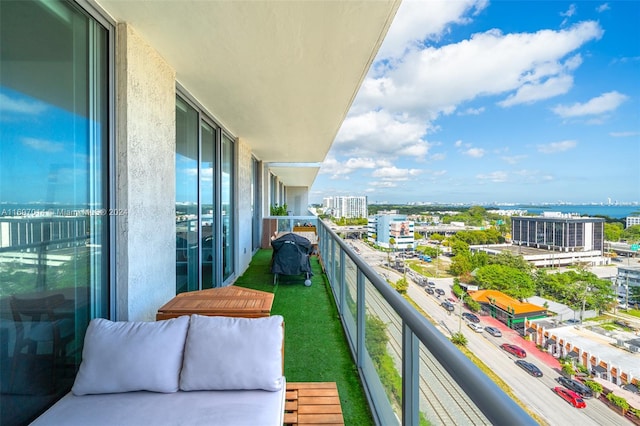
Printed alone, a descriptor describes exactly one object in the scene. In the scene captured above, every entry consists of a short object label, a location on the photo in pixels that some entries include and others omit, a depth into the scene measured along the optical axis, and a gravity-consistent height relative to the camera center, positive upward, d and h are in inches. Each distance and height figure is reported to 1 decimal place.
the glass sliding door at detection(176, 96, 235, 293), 142.6 +3.8
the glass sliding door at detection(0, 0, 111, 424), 60.5 +3.1
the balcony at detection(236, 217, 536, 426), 35.2 -34.2
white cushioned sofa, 60.2 -34.8
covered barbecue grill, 218.4 -34.8
